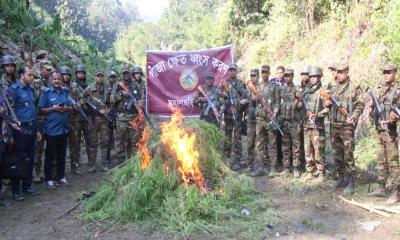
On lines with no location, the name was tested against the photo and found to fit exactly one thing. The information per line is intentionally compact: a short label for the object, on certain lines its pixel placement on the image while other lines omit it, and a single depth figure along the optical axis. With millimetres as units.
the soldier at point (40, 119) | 8082
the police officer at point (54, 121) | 7602
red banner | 10531
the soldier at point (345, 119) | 6891
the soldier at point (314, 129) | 7566
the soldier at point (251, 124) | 8547
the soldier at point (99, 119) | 8969
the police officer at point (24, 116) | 6969
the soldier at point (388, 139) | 6358
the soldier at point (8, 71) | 6884
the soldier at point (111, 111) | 9080
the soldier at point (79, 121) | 8609
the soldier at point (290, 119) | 7949
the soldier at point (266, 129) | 8148
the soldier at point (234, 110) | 8836
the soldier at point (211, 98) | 9000
